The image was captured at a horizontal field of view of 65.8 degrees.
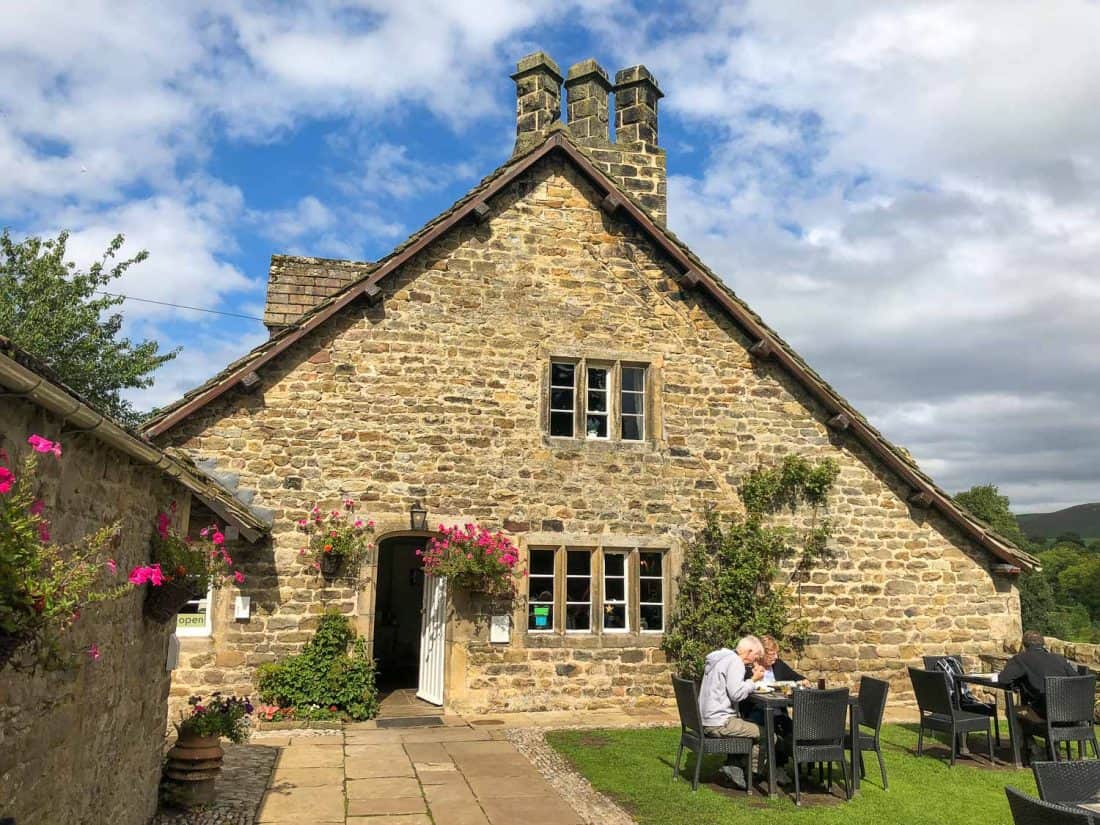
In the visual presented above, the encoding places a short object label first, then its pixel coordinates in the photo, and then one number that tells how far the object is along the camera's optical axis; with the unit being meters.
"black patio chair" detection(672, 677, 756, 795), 7.23
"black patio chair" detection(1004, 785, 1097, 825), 3.66
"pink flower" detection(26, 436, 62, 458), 3.33
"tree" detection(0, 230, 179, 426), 23.05
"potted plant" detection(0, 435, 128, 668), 2.98
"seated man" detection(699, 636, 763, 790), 7.35
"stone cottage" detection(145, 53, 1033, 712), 10.84
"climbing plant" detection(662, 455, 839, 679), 11.60
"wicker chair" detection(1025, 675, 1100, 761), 8.12
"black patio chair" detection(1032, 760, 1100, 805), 4.55
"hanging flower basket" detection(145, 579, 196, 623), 5.80
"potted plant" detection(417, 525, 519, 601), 10.80
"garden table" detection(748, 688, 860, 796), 7.26
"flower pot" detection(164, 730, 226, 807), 6.57
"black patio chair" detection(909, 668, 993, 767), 8.45
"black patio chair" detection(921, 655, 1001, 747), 9.19
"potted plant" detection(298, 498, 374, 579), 10.59
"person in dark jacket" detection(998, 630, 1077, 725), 8.33
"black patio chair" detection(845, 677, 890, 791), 7.57
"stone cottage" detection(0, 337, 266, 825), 3.49
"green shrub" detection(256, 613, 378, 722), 10.16
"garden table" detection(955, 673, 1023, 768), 8.48
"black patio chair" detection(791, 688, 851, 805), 7.10
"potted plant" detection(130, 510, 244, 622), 5.80
